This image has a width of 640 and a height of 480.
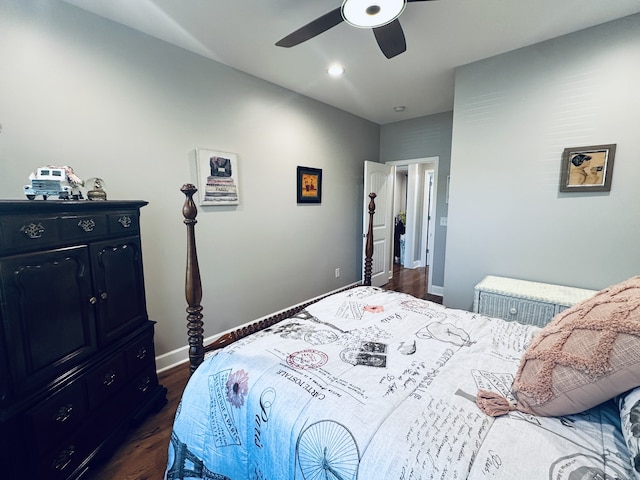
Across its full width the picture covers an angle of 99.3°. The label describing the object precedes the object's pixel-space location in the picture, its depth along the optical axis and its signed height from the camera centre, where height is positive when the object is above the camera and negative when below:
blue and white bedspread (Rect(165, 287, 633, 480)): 0.73 -0.66
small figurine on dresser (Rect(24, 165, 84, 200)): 1.33 +0.11
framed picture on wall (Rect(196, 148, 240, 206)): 2.44 +0.27
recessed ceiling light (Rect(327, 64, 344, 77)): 2.59 +1.31
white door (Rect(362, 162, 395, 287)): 4.08 -0.15
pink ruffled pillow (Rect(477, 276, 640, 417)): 0.76 -0.47
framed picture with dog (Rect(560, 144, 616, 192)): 2.04 +0.30
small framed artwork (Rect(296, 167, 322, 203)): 3.36 +0.27
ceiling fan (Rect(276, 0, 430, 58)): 1.43 +1.05
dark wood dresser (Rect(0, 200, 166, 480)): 1.11 -0.63
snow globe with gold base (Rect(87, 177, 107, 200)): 1.59 +0.07
